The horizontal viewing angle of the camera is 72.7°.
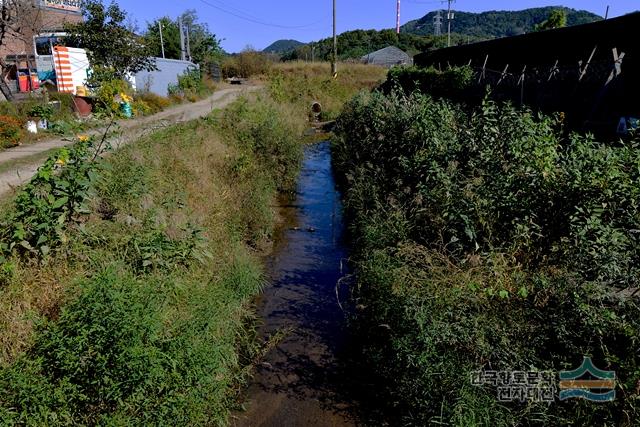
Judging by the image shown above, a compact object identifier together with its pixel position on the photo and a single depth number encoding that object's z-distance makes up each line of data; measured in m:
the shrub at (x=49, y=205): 4.63
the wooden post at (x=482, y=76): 12.28
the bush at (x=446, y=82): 13.00
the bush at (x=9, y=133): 9.69
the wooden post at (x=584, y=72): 8.12
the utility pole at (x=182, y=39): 27.78
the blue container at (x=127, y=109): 12.66
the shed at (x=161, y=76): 18.42
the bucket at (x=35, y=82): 17.32
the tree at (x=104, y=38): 16.36
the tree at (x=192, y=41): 31.89
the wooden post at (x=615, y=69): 7.55
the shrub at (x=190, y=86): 20.95
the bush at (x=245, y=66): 38.19
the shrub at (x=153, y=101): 16.25
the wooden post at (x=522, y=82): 9.53
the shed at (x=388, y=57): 53.47
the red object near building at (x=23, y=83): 17.23
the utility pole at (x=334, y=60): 34.12
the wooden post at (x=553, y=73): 8.93
